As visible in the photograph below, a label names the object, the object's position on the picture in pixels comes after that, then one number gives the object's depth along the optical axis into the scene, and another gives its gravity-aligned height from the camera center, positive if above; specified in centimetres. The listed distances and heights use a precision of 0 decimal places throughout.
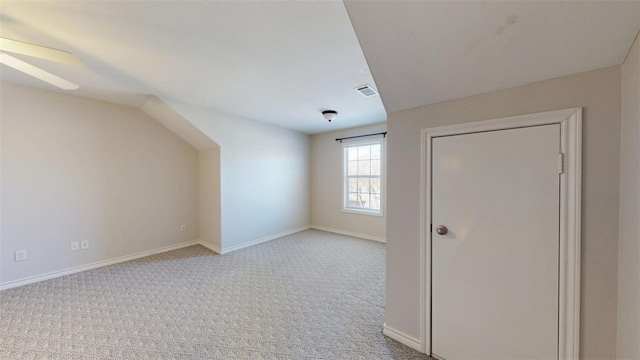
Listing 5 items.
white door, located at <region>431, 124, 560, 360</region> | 125 -41
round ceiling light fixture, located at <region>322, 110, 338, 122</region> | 359 +98
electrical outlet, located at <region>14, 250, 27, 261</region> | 270 -91
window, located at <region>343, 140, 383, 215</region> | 473 -1
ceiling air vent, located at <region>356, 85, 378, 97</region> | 272 +105
